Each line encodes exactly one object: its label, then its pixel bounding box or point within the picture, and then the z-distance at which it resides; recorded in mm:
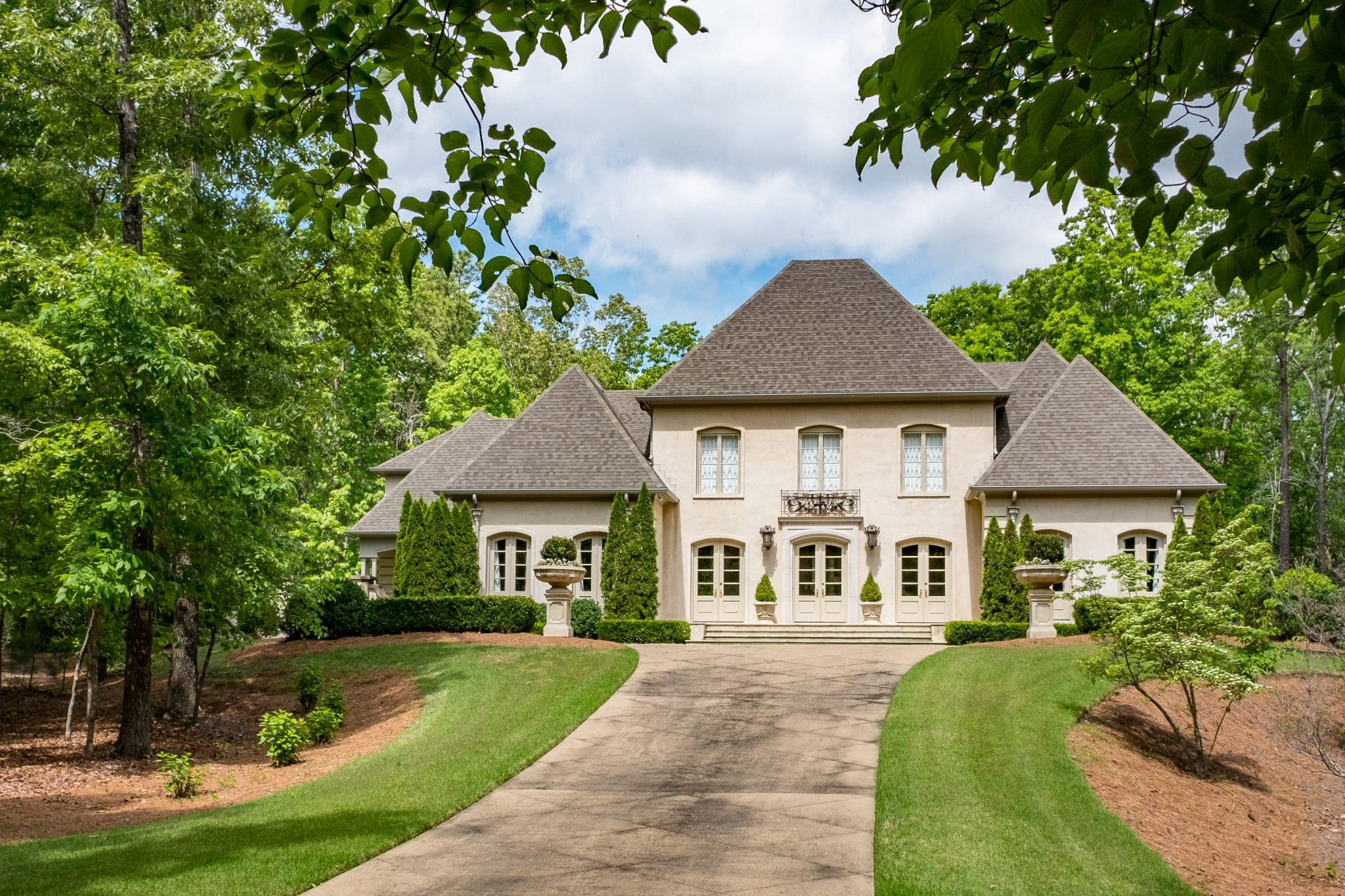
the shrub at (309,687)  18609
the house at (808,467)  27109
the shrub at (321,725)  16188
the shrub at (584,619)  24828
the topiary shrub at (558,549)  24547
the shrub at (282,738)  14922
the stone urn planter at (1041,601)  22859
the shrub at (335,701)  17109
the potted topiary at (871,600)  26719
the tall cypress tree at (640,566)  25594
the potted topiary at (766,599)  27188
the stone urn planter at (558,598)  24094
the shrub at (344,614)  26391
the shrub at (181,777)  12969
